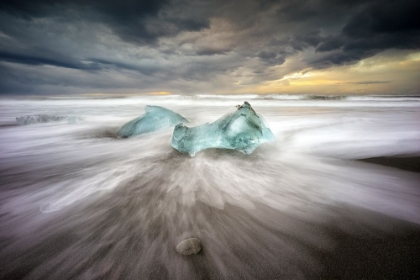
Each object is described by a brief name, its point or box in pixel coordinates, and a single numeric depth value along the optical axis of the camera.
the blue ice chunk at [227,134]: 2.93
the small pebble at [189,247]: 1.17
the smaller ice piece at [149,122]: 4.71
